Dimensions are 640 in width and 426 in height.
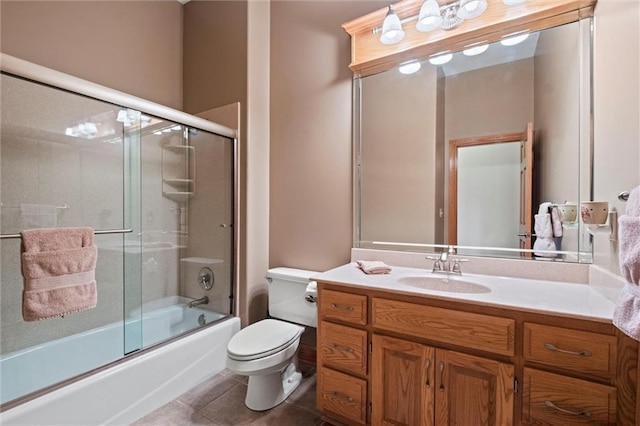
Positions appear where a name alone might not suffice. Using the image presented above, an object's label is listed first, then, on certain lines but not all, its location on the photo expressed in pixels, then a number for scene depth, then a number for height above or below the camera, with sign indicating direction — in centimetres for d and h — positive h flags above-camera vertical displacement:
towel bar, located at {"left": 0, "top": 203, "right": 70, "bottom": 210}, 185 +2
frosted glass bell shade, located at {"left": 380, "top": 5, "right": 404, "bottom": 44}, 173 +114
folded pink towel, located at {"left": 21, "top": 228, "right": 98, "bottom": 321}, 124 -29
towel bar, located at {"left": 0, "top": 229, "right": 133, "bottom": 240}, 170 -14
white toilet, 153 -77
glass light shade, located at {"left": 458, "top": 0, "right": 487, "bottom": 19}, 151 +111
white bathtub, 132 -91
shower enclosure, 163 -2
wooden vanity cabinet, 93 -60
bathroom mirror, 142 +38
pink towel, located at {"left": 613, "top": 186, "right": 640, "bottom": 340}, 72 -16
